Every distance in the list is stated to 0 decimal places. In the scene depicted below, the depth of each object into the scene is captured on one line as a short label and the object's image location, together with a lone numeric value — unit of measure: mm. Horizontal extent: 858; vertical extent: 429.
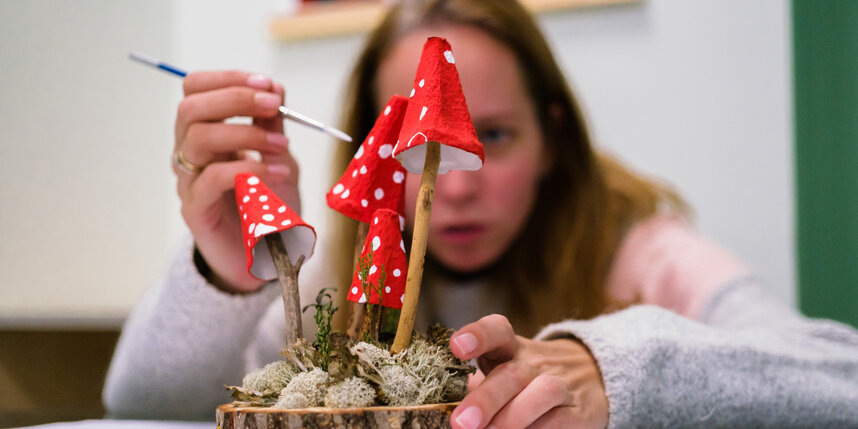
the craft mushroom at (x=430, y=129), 342
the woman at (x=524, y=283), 470
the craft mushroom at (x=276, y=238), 365
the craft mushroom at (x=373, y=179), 382
